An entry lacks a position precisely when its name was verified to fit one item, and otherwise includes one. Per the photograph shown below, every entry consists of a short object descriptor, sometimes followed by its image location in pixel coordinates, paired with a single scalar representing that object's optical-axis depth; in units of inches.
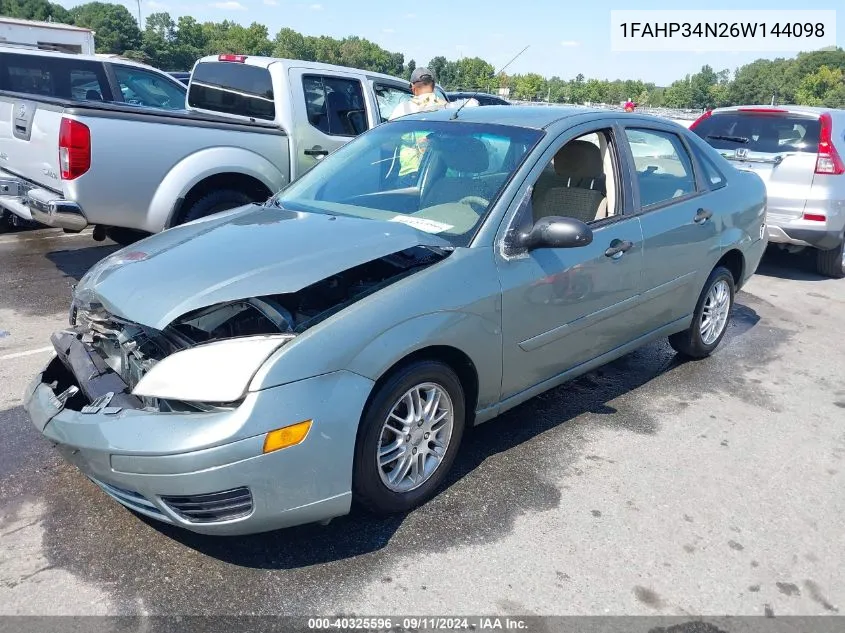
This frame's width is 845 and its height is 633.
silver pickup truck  214.5
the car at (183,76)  650.9
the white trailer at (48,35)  921.5
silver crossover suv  284.8
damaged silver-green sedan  100.2
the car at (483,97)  632.4
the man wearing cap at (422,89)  270.4
